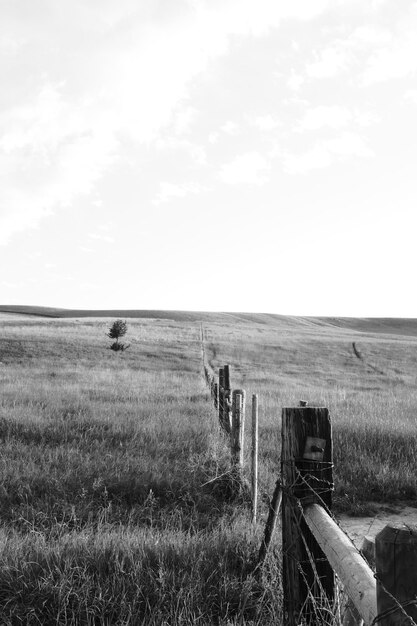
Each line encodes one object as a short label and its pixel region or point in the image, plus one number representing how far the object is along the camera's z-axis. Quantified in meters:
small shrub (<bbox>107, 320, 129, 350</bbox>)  34.34
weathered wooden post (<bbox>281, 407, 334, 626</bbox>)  2.64
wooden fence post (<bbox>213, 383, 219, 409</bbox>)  11.63
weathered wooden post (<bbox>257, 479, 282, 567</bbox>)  3.40
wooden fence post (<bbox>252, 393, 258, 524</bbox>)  4.88
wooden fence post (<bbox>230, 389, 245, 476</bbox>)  6.26
